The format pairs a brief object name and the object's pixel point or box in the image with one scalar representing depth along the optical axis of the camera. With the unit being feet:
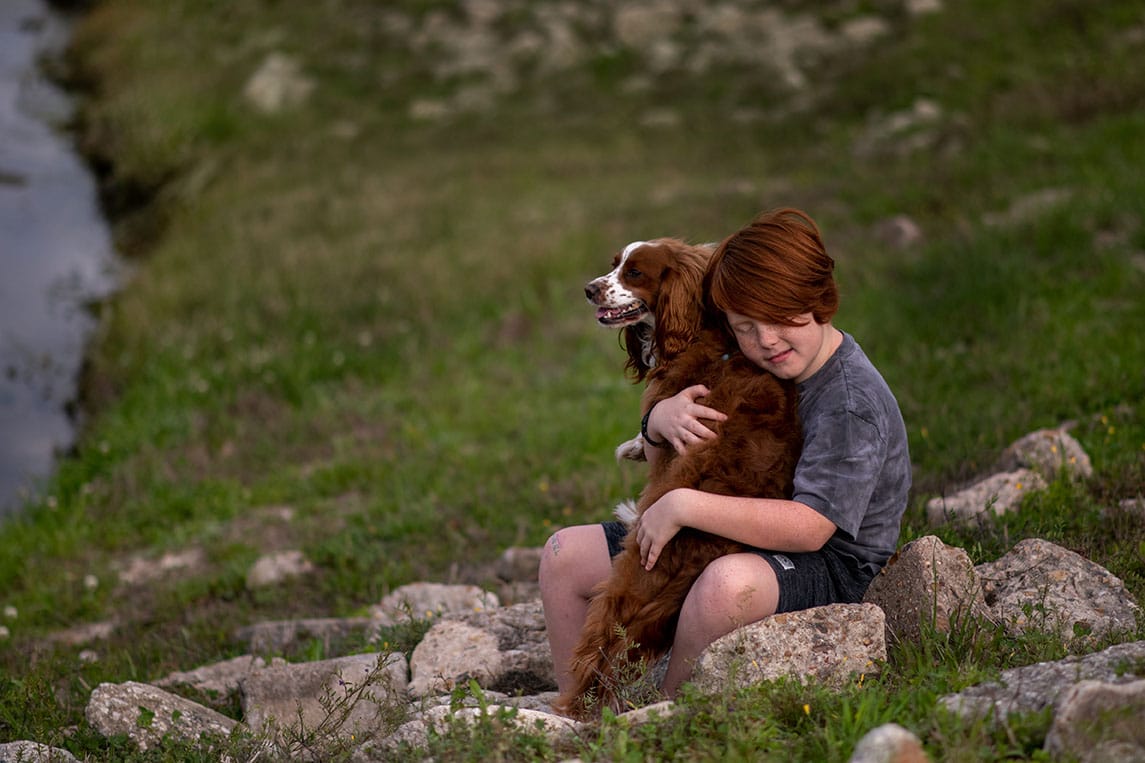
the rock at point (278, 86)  61.00
